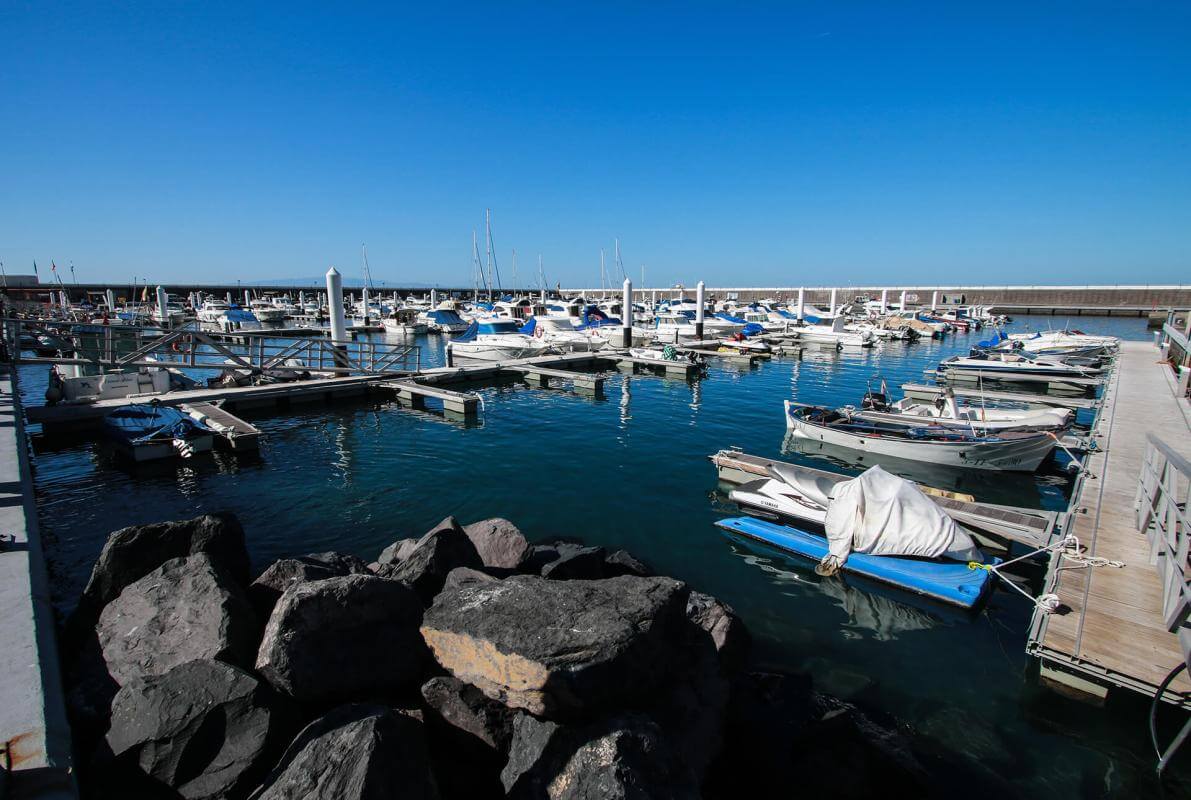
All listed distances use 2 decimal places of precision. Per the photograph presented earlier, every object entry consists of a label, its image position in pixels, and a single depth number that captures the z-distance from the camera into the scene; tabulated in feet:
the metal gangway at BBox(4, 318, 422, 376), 65.31
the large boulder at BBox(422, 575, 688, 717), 14.61
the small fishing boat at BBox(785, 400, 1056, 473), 55.52
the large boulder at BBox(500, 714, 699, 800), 12.86
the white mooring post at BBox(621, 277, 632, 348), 138.21
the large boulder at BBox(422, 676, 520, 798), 15.60
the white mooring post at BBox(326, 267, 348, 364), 85.47
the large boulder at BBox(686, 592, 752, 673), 23.29
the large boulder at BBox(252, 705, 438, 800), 12.47
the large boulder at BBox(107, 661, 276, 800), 14.43
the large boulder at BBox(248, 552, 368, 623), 21.91
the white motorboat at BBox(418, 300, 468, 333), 221.05
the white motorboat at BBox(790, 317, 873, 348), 169.89
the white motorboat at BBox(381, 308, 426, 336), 211.82
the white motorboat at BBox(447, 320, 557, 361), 126.52
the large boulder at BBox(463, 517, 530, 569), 27.91
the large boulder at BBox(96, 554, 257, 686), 17.87
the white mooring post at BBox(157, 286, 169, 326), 180.44
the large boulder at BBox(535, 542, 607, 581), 25.91
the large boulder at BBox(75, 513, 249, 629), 22.21
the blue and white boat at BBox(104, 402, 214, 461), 52.75
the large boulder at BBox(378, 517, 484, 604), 22.81
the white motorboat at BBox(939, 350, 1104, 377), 108.88
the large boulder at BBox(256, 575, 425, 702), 16.38
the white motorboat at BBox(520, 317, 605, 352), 139.23
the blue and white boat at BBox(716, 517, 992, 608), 31.27
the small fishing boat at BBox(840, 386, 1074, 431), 61.21
